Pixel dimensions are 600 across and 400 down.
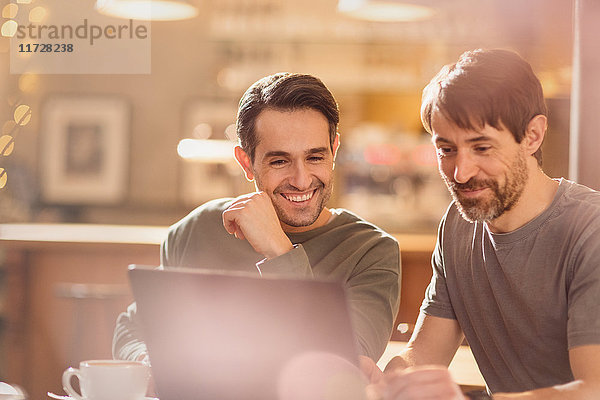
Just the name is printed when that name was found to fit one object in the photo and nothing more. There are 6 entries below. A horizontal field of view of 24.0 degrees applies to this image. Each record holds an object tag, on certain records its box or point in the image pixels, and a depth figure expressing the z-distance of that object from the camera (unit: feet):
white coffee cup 6.17
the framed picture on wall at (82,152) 20.86
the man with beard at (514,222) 6.66
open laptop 5.61
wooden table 7.16
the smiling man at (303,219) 7.37
